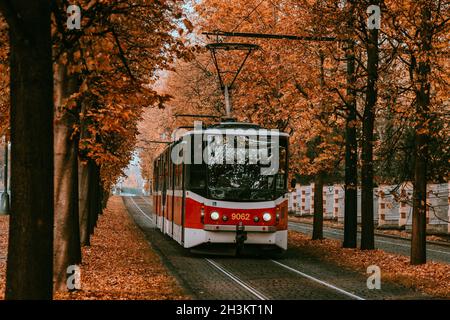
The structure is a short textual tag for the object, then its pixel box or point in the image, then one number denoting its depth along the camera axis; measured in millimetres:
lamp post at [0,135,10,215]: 40125
